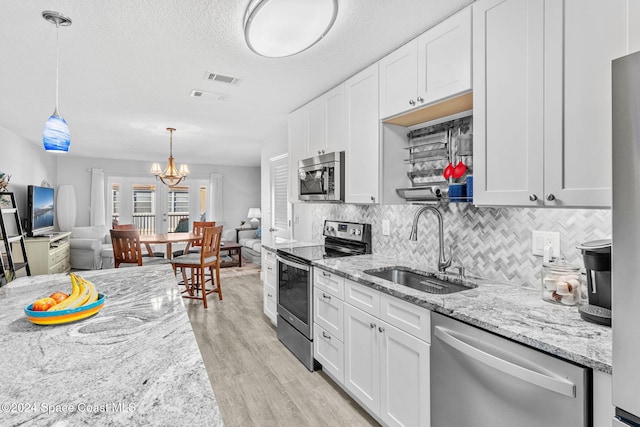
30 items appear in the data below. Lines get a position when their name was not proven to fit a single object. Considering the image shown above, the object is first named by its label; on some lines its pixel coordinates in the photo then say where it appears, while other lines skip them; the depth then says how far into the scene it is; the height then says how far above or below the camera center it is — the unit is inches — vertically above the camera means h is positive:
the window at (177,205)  323.9 +8.3
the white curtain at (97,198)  284.2 +13.0
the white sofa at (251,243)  271.6 -26.0
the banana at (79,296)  51.6 -14.1
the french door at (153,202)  303.3 +10.4
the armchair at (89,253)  247.6 -30.7
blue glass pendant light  75.9 +19.6
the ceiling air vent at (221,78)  106.9 +45.6
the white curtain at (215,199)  334.6 +14.7
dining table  181.6 -14.9
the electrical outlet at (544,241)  62.9 -5.3
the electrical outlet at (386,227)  105.8 -4.3
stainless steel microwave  107.7 +12.9
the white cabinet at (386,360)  62.5 -31.8
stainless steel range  102.7 -21.6
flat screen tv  205.3 +1.3
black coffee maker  45.3 -9.8
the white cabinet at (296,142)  131.6 +29.7
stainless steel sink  75.2 -16.6
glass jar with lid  54.7 -11.7
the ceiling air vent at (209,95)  123.2 +46.0
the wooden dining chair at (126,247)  159.2 -16.8
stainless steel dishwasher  40.1 -24.0
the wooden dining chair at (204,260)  164.4 -24.8
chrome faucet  78.9 -5.2
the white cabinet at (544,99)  47.6 +19.3
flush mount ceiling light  57.6 +35.8
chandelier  201.2 +26.1
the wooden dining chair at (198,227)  230.5 -9.9
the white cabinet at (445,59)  67.8 +34.3
